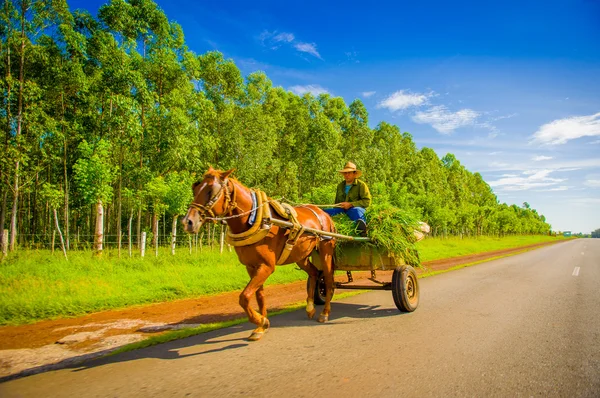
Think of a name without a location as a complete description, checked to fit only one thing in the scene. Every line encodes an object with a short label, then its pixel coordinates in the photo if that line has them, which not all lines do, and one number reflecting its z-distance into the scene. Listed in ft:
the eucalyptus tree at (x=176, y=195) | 54.60
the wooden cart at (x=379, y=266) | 19.49
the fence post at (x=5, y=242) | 43.62
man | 21.13
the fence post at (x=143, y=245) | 48.42
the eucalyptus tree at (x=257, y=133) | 75.51
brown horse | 13.57
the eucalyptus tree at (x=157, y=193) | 53.16
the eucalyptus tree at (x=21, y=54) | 53.67
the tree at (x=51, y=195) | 50.88
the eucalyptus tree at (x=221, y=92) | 79.15
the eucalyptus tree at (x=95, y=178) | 48.55
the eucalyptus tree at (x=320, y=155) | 101.24
